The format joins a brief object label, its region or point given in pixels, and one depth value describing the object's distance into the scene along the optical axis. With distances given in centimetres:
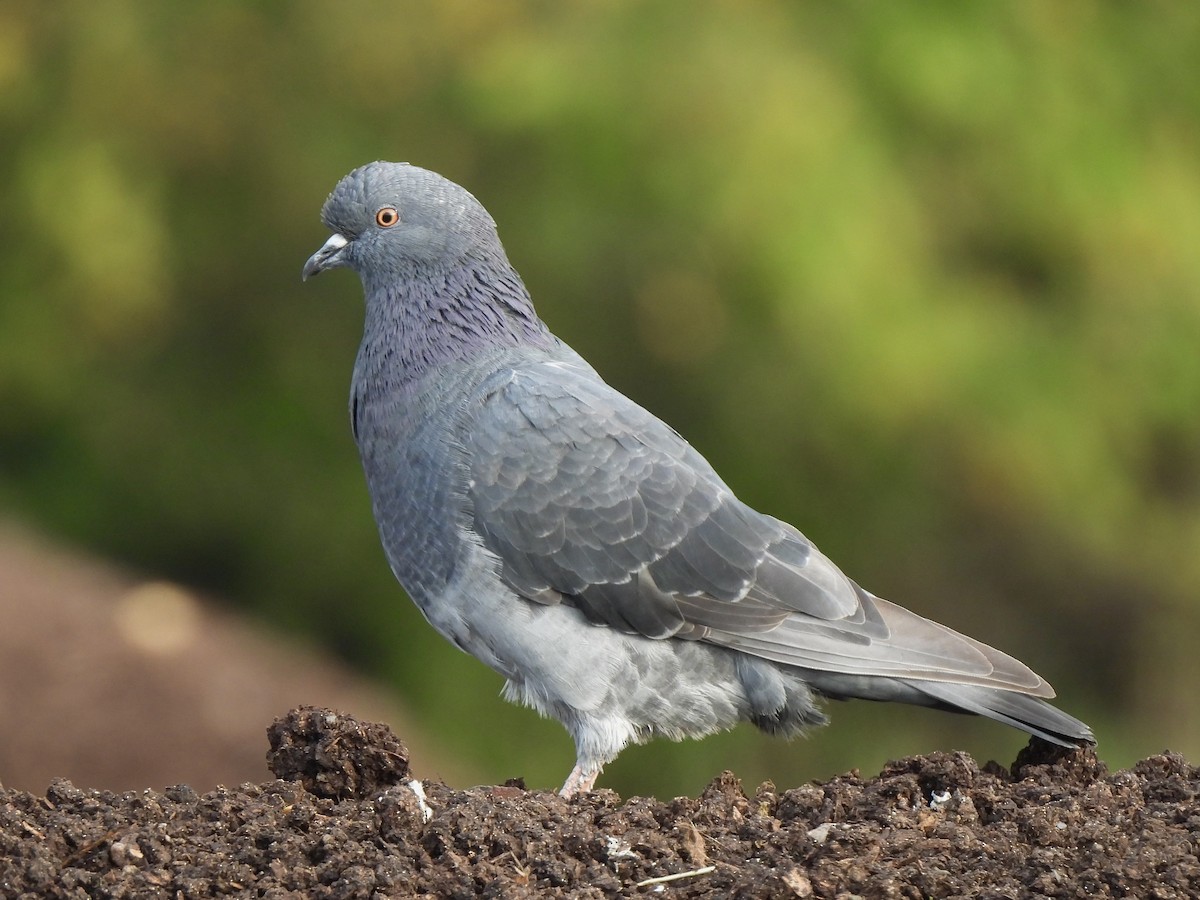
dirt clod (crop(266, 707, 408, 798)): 775
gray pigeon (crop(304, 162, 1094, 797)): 831
